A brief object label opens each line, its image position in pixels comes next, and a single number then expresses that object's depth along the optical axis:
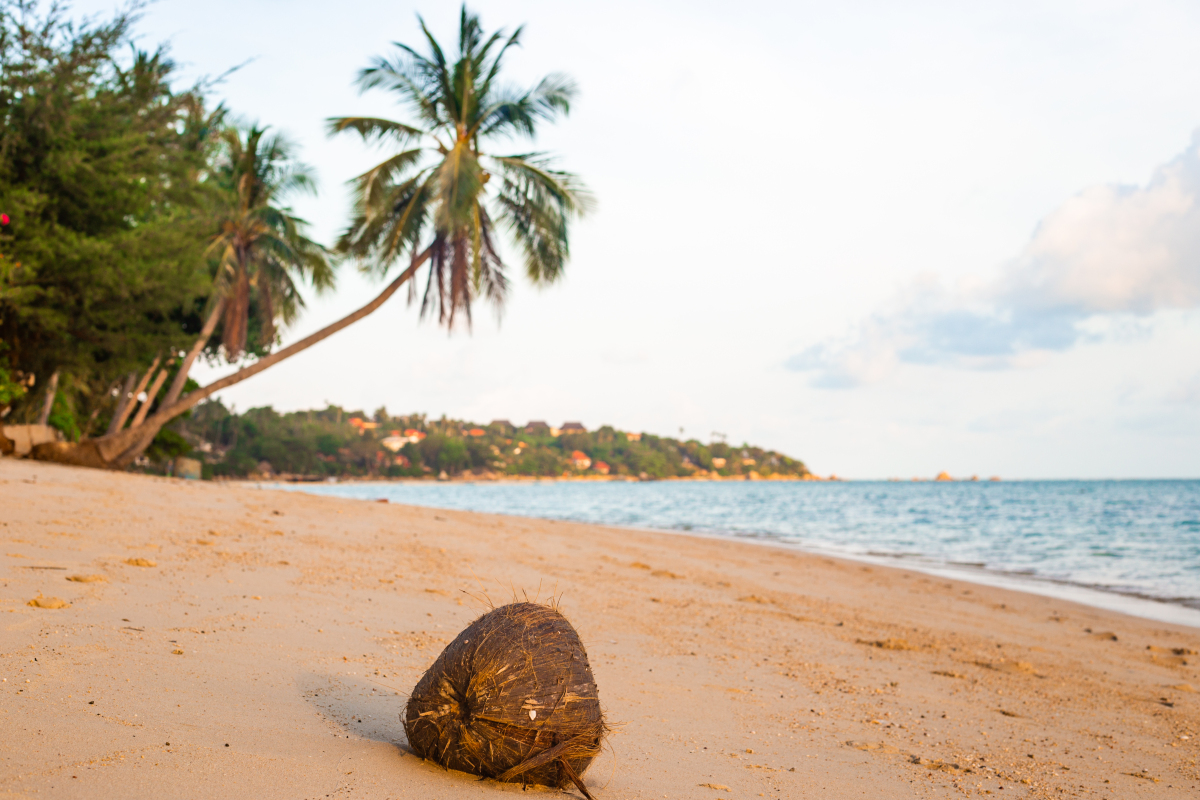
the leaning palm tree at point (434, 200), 15.88
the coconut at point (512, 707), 2.61
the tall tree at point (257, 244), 20.06
